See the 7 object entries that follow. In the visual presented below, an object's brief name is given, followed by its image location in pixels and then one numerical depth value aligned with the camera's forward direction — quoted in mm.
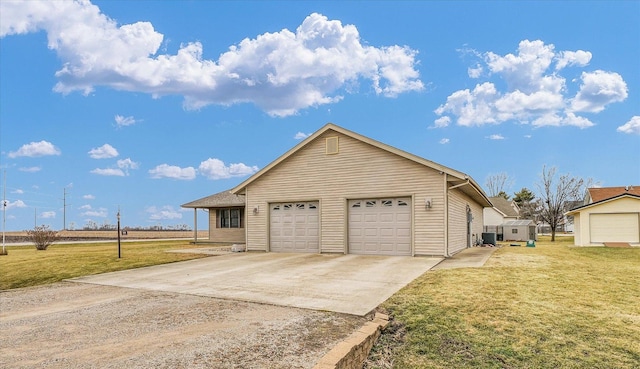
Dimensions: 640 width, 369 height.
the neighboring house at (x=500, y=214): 41888
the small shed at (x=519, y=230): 31688
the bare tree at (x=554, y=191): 33031
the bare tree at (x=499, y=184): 56875
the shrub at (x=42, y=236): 21948
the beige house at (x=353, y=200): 13680
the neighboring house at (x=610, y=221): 21500
